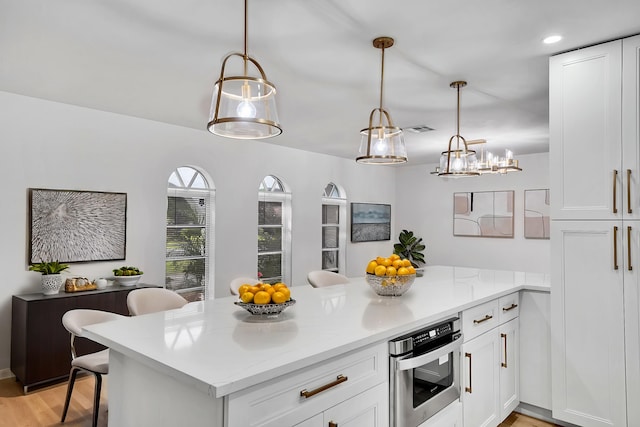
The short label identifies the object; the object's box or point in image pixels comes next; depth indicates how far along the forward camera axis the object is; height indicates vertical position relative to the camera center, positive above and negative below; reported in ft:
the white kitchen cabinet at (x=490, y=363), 7.80 -2.83
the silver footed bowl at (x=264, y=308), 6.35 -1.29
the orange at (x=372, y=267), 8.49 -0.88
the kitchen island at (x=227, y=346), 4.17 -1.48
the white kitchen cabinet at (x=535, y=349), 9.64 -2.88
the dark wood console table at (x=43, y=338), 11.09 -3.20
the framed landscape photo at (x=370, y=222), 24.34 +0.13
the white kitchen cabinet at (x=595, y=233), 7.90 -0.13
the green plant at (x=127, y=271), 13.48 -1.63
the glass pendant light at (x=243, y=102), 5.82 +1.71
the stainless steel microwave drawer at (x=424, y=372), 5.93 -2.31
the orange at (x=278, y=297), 6.37 -1.14
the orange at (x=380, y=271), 8.25 -0.92
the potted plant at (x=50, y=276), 11.79 -1.57
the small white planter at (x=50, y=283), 11.78 -1.77
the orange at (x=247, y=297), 6.41 -1.14
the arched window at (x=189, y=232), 16.22 -0.40
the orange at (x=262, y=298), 6.36 -1.14
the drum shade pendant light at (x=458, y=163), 11.12 +1.69
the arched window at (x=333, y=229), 23.06 -0.30
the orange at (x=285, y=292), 6.48 -1.07
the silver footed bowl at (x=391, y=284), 8.19 -1.18
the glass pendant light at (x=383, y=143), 8.41 +1.64
